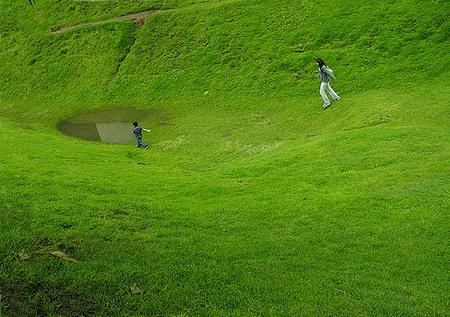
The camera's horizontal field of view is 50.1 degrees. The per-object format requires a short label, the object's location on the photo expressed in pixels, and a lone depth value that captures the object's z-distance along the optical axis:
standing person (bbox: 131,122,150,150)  22.28
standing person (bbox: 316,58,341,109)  21.62
